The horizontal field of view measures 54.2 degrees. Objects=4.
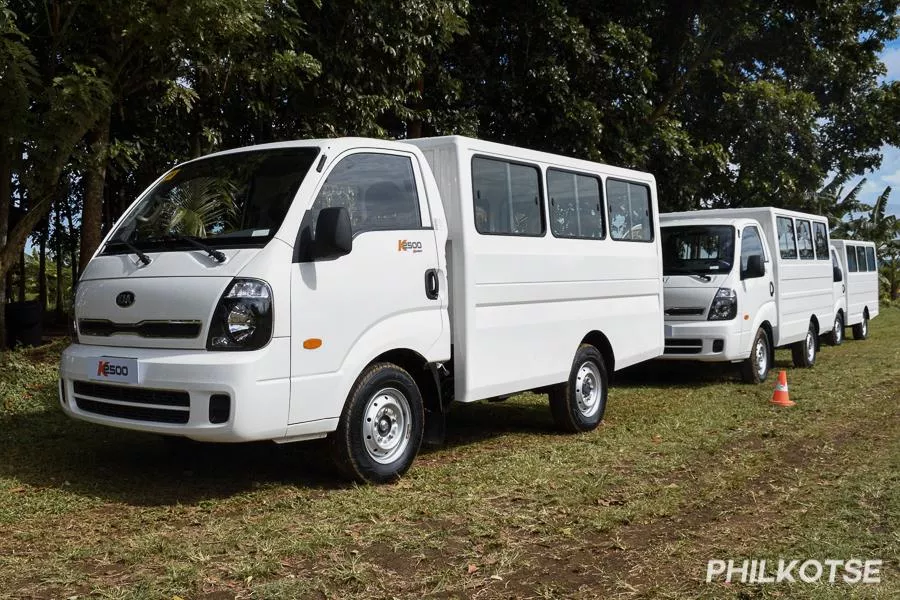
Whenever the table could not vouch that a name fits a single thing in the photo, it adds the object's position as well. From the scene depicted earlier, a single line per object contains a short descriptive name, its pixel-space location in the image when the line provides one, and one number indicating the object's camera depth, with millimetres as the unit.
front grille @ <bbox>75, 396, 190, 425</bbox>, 5141
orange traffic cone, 9539
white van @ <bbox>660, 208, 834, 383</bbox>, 10820
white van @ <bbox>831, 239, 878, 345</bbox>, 18172
